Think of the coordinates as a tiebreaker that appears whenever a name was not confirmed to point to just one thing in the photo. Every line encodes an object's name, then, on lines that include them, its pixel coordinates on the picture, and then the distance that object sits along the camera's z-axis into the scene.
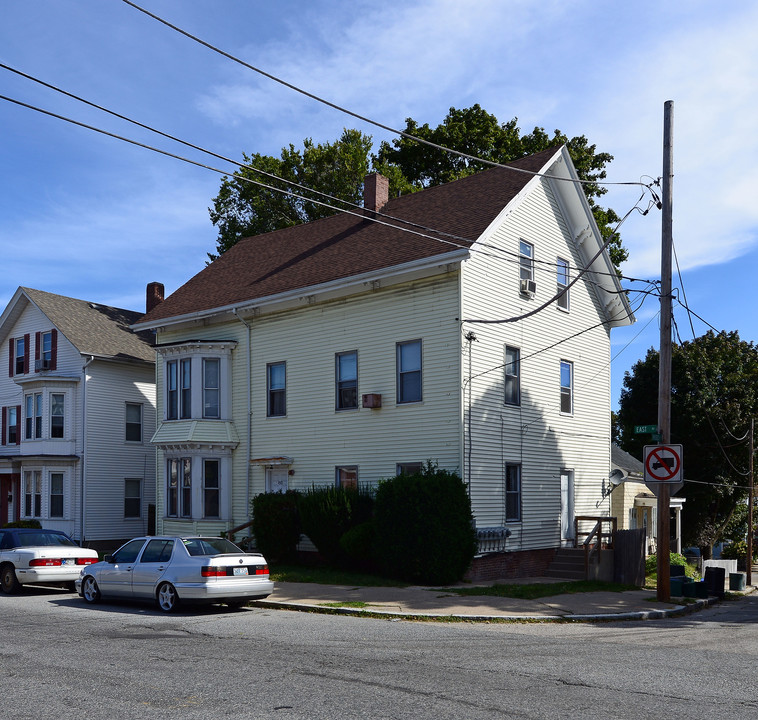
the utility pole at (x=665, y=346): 18.03
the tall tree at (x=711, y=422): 38.09
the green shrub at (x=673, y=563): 26.97
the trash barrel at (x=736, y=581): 23.88
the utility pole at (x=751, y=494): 35.22
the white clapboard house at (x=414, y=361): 22.33
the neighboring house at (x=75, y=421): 33.84
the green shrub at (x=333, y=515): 22.39
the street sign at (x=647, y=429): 19.21
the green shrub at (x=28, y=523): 32.69
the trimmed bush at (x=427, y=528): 19.89
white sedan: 18.59
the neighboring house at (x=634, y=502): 31.22
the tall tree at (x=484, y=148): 40.91
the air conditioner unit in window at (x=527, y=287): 24.55
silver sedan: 15.10
